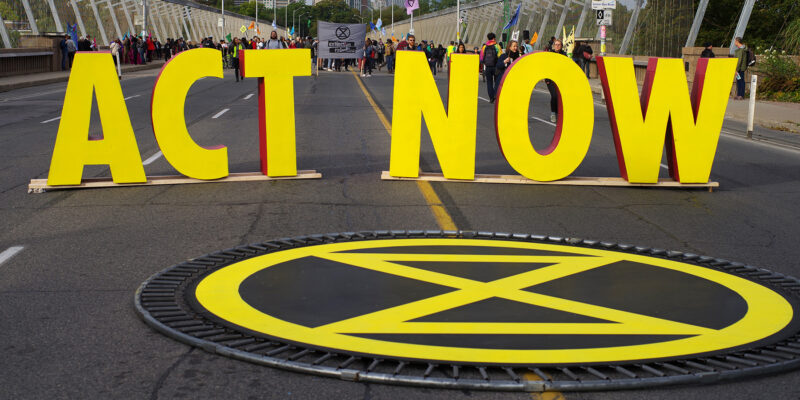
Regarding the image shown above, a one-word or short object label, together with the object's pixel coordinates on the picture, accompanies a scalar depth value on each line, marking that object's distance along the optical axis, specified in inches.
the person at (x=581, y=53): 868.0
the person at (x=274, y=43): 1225.4
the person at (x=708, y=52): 989.4
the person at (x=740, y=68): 1020.5
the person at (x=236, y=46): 1548.0
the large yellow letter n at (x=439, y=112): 396.2
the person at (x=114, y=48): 1577.9
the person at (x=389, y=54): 1831.9
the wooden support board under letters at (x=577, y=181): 401.7
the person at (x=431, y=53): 1800.0
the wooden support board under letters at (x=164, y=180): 370.6
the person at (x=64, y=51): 1529.3
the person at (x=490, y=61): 970.7
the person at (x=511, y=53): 811.6
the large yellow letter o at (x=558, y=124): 390.6
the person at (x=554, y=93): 725.9
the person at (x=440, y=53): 1936.8
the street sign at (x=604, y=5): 1259.4
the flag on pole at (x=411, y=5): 2601.4
